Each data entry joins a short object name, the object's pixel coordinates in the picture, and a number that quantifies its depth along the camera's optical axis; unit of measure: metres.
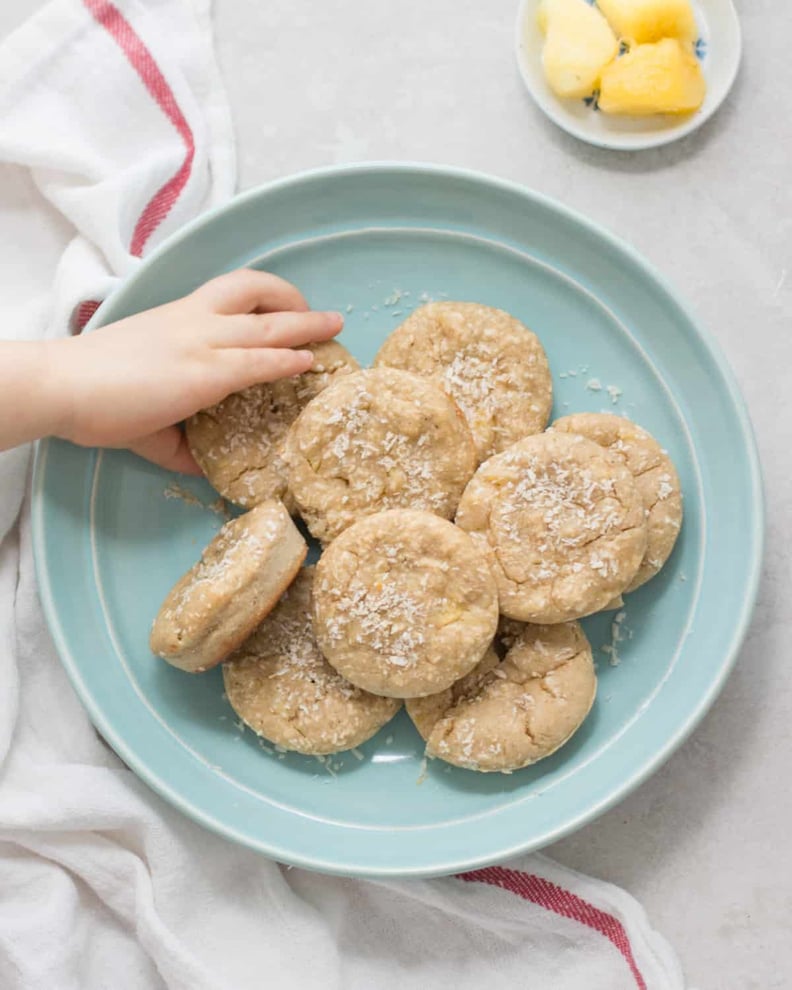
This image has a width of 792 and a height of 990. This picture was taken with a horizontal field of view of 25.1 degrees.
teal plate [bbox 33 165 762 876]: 0.67
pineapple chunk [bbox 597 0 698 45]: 0.69
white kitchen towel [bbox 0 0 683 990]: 0.69
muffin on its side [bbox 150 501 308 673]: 0.62
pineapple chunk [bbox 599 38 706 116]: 0.69
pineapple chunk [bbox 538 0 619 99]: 0.70
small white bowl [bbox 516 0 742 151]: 0.70
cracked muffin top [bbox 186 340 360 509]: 0.67
